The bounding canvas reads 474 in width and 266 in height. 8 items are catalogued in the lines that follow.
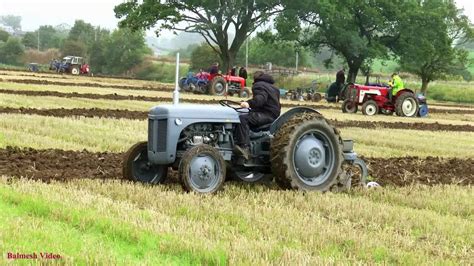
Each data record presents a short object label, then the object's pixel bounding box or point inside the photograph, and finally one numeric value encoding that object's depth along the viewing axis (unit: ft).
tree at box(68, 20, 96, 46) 342.44
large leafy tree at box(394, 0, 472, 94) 151.74
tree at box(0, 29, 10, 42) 378.69
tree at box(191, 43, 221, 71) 234.58
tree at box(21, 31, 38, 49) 393.29
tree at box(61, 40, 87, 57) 299.56
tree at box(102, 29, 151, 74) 273.33
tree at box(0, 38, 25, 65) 315.62
